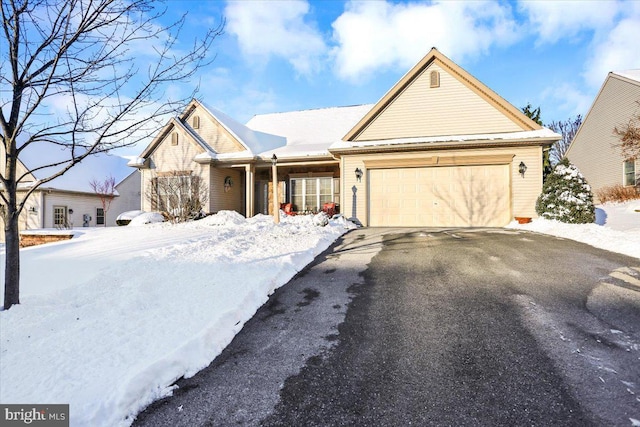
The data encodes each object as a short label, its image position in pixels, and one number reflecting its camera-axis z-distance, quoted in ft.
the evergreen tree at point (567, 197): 32.19
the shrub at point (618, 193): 52.11
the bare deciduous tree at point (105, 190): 73.26
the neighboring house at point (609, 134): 54.95
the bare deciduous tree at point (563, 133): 117.80
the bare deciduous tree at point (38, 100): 13.04
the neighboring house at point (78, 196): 61.77
